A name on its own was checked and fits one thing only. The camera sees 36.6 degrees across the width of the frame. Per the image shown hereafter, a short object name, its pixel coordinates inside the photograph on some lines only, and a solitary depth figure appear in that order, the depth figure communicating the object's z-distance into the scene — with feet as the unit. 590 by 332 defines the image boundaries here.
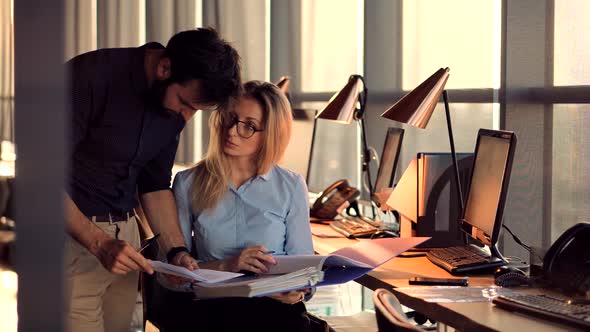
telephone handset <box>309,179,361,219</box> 13.97
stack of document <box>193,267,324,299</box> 7.32
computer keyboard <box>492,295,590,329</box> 6.67
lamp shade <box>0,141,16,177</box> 5.11
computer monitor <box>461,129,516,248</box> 8.67
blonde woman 9.18
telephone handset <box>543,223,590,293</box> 7.81
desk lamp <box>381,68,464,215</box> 9.93
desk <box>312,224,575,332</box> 6.74
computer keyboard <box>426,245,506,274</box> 9.03
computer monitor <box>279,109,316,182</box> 14.78
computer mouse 8.36
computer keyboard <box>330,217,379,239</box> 12.09
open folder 7.41
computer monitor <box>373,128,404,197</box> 12.76
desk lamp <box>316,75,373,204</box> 13.24
